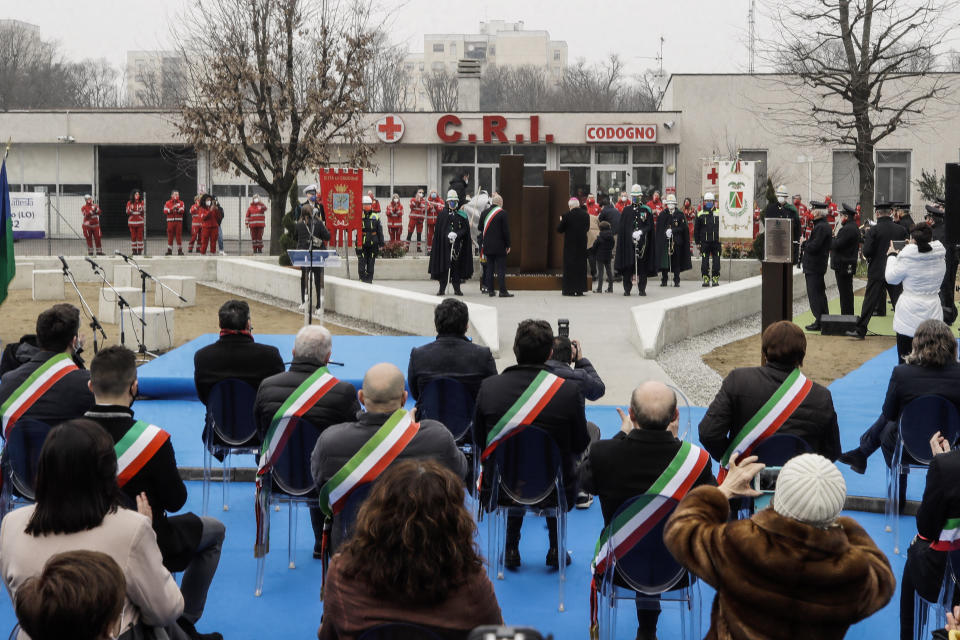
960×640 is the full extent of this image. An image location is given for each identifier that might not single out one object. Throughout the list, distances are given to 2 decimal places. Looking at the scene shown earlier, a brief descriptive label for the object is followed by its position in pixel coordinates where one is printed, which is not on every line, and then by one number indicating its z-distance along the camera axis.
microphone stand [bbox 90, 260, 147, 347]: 10.73
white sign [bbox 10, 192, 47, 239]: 22.97
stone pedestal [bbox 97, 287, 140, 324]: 15.41
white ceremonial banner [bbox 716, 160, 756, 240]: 24.25
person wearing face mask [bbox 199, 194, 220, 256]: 26.16
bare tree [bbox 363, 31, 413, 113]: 63.94
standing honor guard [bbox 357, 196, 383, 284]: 19.95
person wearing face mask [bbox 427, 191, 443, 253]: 29.57
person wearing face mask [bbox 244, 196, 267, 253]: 28.84
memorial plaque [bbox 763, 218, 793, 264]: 9.18
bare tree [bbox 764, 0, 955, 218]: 24.20
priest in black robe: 17.72
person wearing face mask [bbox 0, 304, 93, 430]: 5.13
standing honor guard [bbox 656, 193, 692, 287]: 19.86
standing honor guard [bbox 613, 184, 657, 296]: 18.44
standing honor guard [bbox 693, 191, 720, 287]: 20.36
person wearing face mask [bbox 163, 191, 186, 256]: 26.11
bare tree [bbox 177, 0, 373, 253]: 23.69
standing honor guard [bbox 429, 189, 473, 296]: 17.92
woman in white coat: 10.07
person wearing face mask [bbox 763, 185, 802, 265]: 16.00
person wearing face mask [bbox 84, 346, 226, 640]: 4.00
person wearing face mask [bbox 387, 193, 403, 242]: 31.14
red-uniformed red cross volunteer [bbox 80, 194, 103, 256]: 25.98
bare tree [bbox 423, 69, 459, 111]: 74.88
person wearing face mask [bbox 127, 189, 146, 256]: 25.98
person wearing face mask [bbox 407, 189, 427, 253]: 30.39
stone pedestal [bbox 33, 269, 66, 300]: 18.39
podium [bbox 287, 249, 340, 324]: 12.65
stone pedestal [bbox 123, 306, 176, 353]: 12.73
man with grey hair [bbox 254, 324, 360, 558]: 5.28
